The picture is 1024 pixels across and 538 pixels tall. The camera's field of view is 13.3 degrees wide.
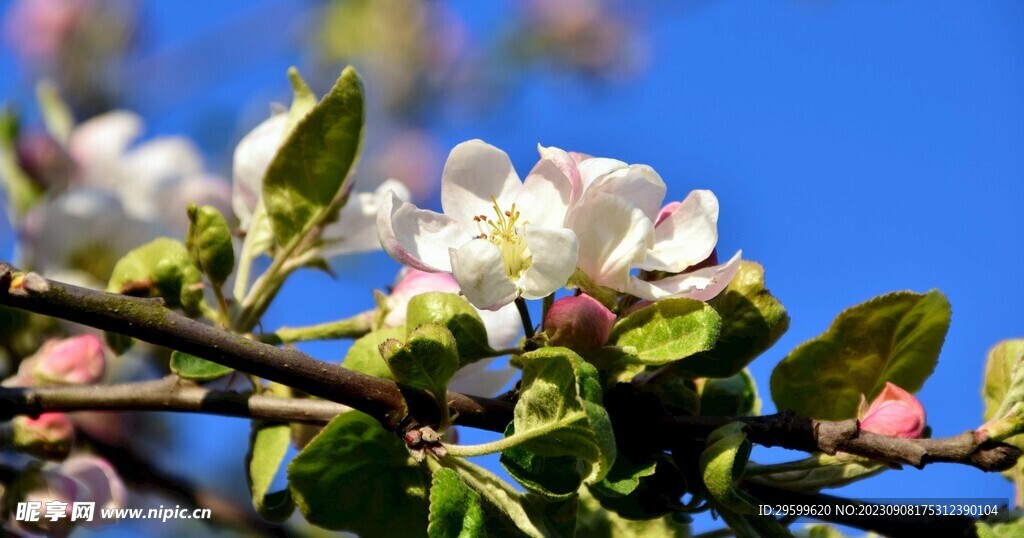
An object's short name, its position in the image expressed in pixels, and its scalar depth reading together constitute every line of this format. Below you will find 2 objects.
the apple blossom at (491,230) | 0.82
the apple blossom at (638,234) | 0.83
